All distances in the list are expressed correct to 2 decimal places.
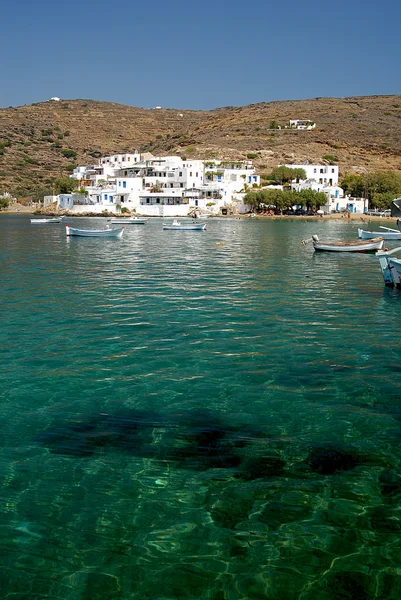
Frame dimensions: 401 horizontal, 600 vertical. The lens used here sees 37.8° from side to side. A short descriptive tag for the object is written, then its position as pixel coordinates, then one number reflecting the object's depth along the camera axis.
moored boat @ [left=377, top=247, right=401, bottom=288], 23.38
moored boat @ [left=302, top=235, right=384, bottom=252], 38.44
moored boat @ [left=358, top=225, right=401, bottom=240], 52.01
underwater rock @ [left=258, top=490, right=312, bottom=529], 6.57
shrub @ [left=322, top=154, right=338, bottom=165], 133.38
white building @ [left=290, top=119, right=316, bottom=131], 162.25
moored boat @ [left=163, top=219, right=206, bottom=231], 69.06
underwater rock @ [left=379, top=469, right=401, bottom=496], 7.23
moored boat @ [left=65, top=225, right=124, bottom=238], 54.53
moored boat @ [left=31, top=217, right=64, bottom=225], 83.16
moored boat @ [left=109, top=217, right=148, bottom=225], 84.31
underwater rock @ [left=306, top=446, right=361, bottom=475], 7.79
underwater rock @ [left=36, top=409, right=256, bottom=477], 8.09
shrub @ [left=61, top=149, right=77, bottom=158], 174.50
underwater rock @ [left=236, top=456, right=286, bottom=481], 7.55
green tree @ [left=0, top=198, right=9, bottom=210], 127.00
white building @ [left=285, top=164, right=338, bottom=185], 118.94
